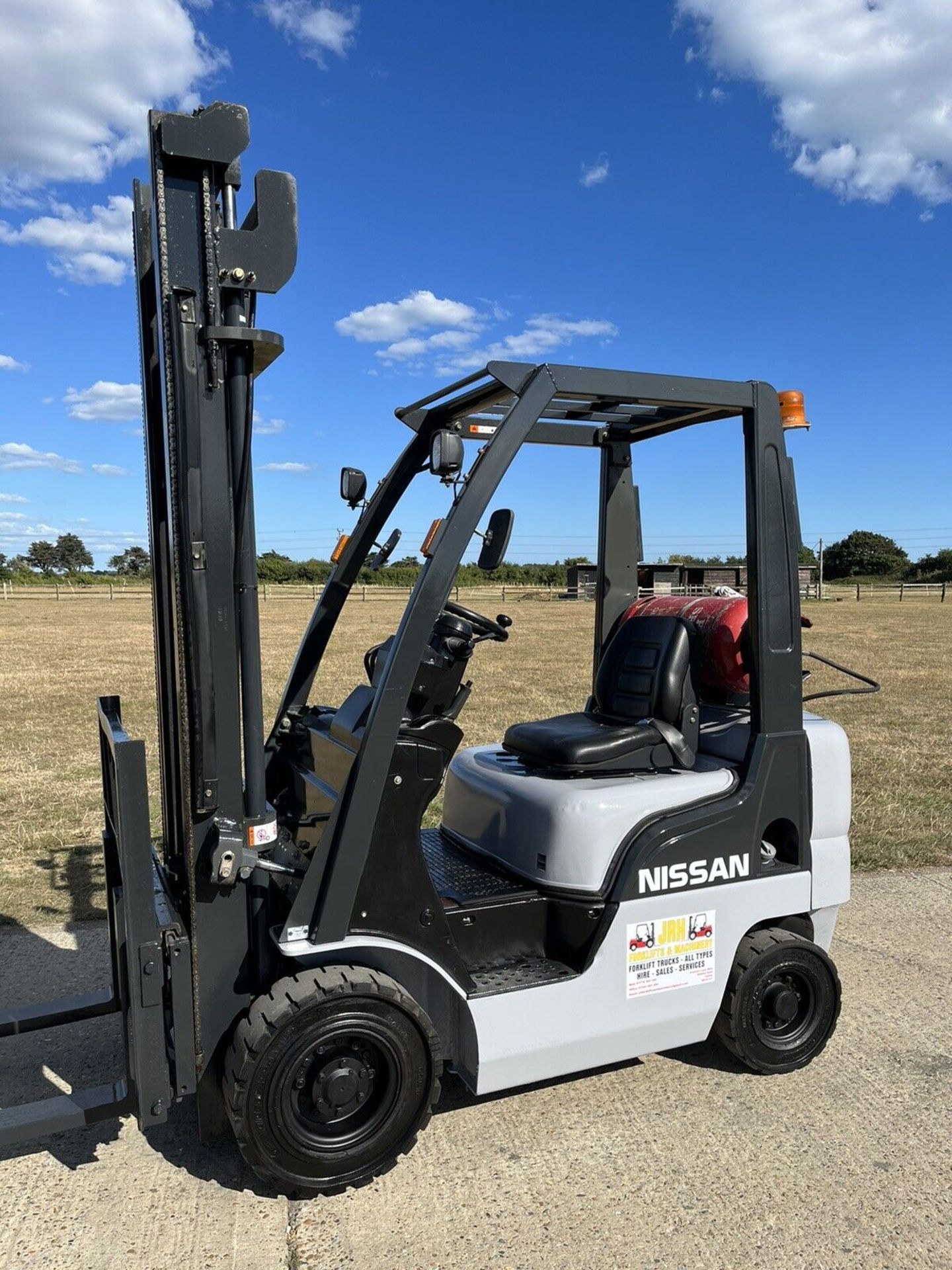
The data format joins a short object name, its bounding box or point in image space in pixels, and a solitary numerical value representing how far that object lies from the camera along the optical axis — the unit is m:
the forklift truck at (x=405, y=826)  2.79
